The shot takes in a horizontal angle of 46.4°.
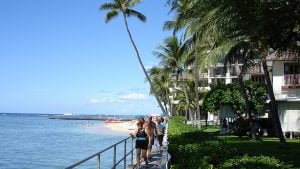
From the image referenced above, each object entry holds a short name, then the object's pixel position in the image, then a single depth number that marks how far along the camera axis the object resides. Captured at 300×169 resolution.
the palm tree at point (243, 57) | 18.05
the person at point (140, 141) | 10.31
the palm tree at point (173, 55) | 34.95
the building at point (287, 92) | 24.65
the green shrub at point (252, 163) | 5.31
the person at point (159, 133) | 13.96
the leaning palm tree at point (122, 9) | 30.28
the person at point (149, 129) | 11.06
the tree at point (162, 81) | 52.70
